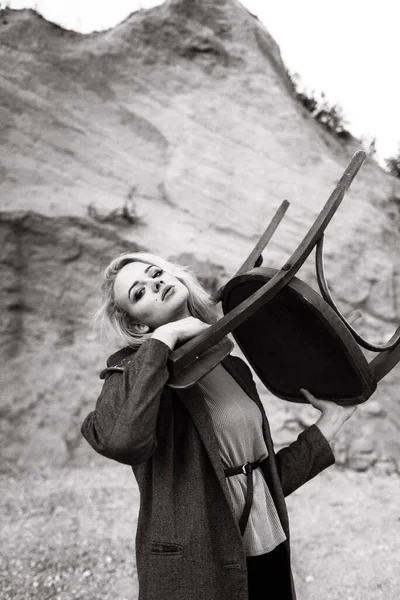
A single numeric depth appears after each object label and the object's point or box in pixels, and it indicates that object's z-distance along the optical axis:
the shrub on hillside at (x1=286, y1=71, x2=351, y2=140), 6.03
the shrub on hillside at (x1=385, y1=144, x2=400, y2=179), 6.12
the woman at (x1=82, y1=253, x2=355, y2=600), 1.17
